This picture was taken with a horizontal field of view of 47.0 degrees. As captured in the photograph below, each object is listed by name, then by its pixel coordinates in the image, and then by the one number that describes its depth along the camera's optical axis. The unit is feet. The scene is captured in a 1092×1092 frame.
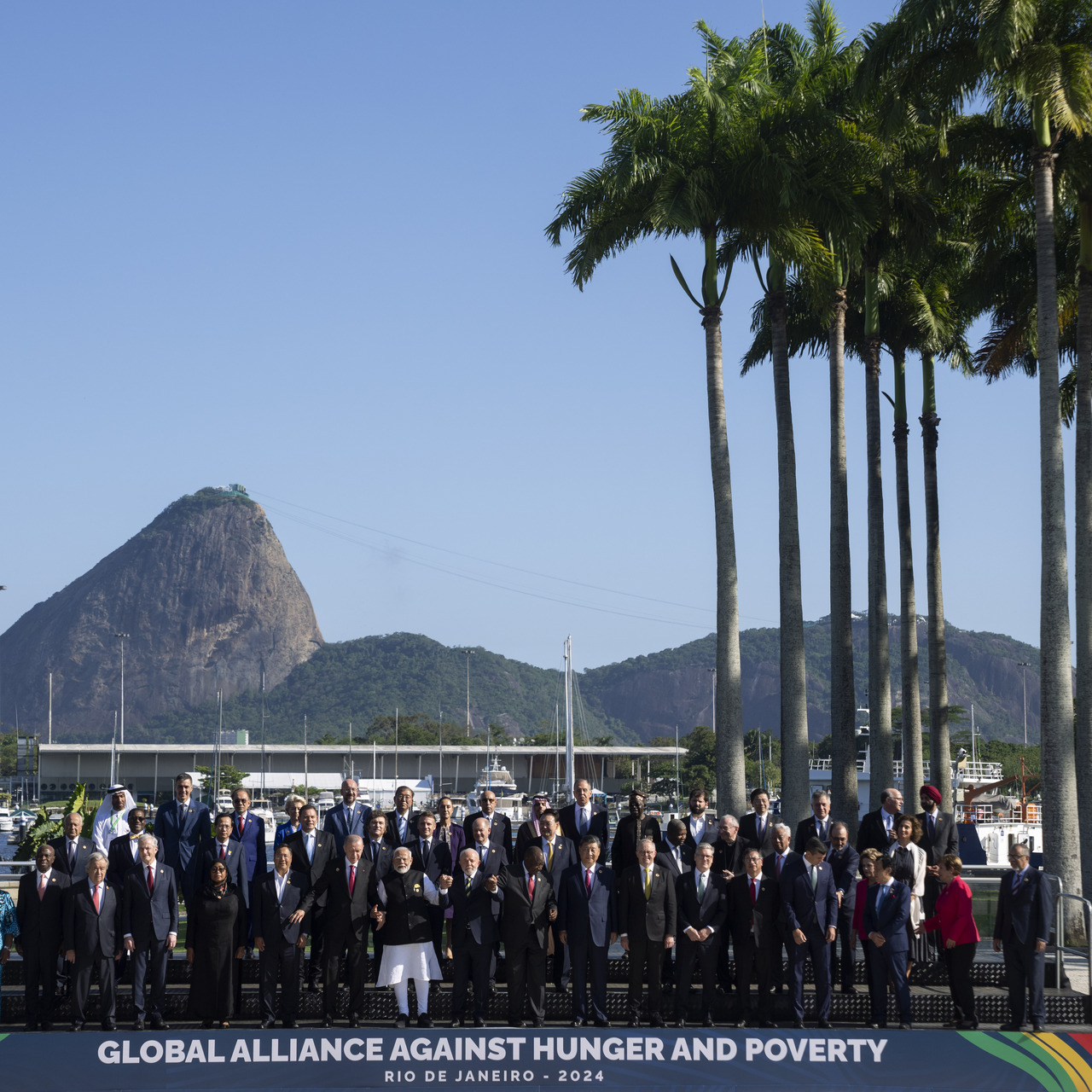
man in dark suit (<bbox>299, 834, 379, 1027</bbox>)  42.70
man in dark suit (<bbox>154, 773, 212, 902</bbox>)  45.55
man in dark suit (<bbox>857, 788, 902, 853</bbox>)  47.19
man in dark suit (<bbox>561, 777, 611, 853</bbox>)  47.29
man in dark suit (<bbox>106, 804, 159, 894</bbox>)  43.70
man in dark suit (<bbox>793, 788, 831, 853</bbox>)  44.57
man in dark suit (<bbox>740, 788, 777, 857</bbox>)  46.88
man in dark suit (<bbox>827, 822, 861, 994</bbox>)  43.98
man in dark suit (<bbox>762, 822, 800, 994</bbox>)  42.86
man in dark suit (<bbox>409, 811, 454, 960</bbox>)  43.52
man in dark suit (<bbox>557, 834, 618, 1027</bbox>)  42.86
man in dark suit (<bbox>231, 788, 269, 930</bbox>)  43.75
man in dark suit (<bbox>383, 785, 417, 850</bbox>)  44.75
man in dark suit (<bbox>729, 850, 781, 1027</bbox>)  42.98
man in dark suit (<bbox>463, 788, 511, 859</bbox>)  44.83
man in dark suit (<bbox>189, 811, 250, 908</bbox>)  43.24
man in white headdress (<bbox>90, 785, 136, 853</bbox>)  45.68
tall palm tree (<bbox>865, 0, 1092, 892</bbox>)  60.08
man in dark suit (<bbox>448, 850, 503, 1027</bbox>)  42.70
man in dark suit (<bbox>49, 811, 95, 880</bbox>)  43.55
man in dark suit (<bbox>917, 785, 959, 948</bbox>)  47.09
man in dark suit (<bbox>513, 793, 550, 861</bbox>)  45.01
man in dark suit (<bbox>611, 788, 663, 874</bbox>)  47.24
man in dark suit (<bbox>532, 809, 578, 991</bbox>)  44.16
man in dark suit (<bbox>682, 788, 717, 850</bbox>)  45.55
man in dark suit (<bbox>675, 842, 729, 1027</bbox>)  43.04
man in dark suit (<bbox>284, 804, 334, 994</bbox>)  43.62
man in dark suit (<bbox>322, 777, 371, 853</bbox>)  46.32
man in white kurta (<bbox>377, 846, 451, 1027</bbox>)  42.65
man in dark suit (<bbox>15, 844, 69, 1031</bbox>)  42.01
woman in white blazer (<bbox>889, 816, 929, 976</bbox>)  44.06
